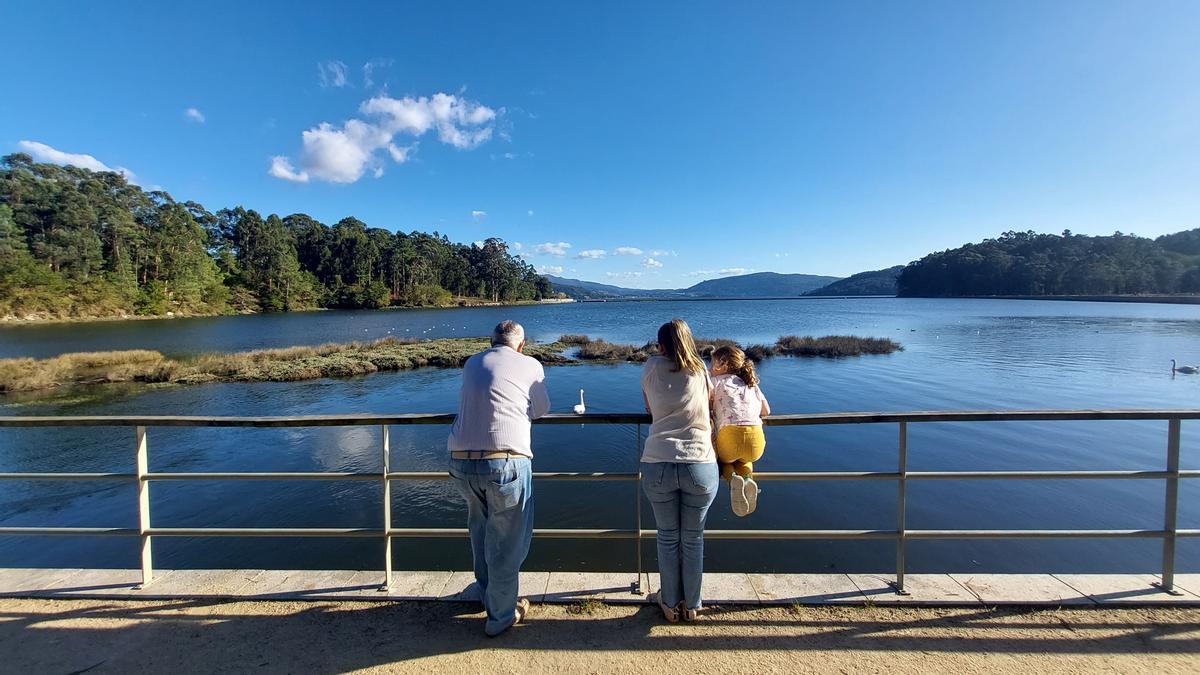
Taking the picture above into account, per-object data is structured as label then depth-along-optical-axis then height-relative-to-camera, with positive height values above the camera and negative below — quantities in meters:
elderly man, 2.57 -0.76
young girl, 2.69 -0.59
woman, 2.63 -0.76
